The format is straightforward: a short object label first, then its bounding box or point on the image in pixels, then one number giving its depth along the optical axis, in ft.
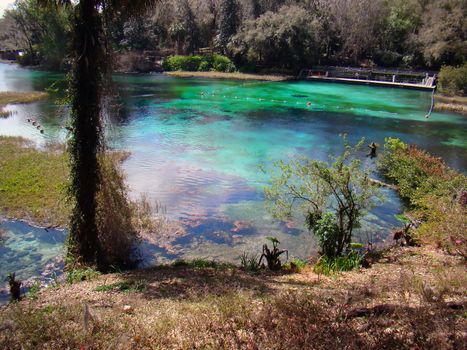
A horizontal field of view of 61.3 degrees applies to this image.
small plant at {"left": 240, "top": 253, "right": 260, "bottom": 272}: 36.06
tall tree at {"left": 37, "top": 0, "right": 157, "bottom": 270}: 32.07
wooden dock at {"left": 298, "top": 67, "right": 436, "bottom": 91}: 178.40
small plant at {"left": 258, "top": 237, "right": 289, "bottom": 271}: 36.85
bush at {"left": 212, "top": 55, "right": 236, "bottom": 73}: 222.48
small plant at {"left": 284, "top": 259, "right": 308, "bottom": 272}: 35.81
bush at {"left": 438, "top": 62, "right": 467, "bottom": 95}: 149.69
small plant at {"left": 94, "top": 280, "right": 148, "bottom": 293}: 27.61
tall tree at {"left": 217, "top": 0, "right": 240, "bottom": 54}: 221.46
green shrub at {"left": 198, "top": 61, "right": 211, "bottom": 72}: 224.53
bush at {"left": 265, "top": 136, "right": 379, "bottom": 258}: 36.76
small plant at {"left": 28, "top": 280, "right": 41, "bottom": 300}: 26.91
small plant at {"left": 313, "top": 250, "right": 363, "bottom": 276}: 33.83
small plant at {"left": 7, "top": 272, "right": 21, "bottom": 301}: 29.30
